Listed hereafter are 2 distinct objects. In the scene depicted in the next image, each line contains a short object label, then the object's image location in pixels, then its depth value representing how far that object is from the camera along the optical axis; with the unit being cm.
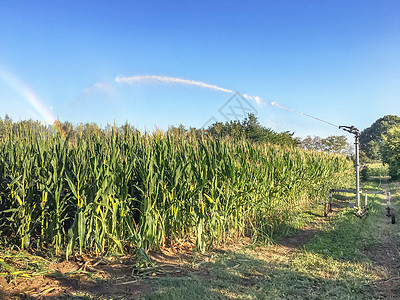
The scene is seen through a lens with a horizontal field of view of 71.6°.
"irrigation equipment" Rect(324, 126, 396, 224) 795
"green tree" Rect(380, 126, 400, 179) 2005
